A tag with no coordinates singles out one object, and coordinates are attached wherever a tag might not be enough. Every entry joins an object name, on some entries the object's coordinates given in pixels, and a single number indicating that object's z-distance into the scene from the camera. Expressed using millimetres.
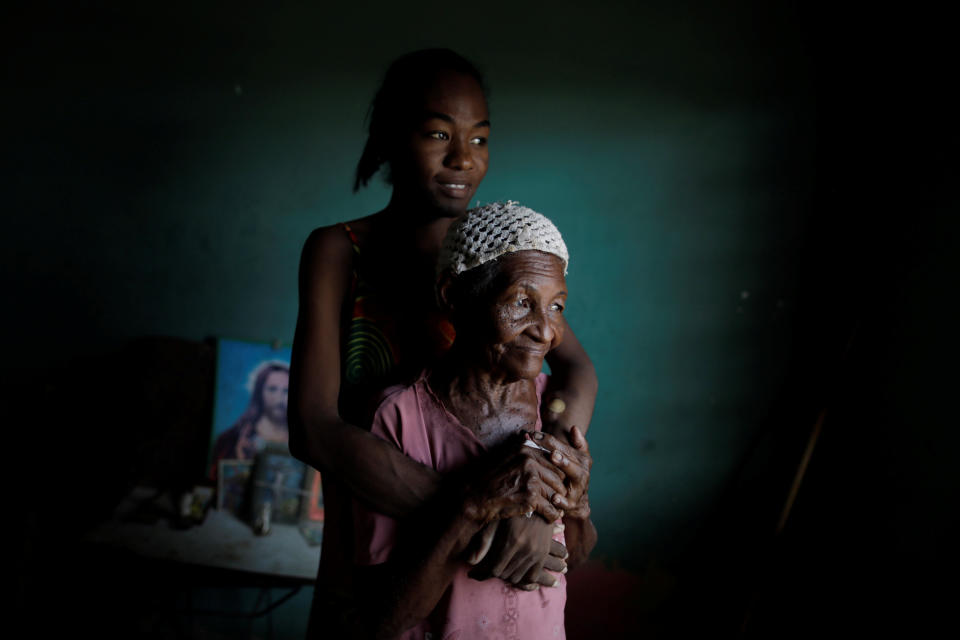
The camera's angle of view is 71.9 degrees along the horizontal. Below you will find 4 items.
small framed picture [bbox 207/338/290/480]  3275
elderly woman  1193
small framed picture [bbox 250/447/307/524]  3158
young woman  1364
